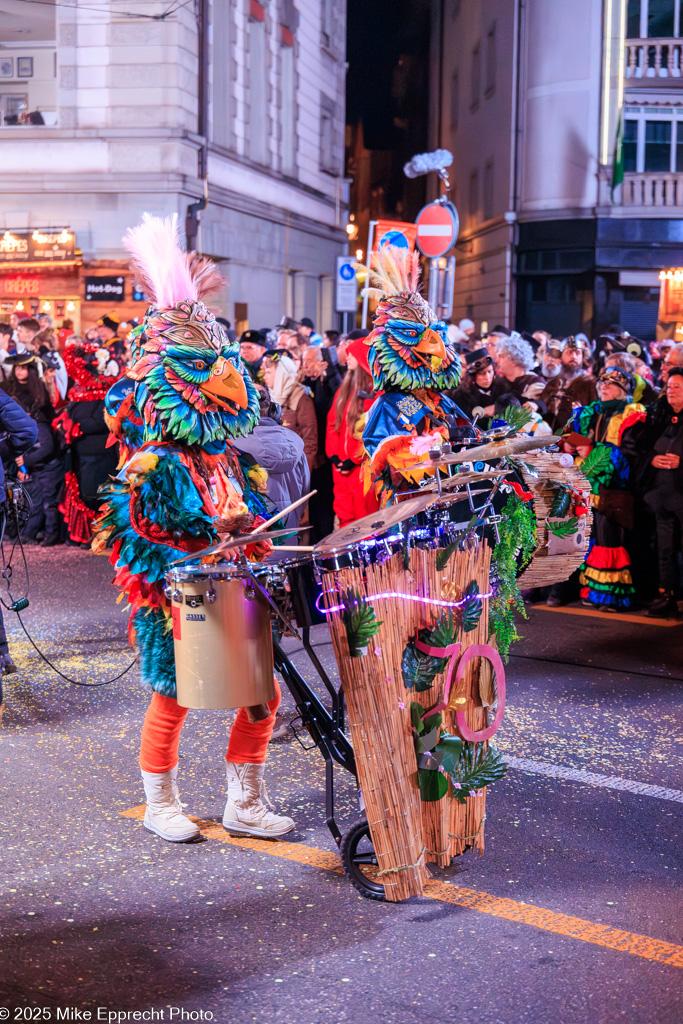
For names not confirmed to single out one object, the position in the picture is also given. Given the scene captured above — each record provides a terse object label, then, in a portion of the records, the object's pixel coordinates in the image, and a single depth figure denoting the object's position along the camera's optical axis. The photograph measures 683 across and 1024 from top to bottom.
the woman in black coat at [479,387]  9.52
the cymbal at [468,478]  3.61
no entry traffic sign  12.24
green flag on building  26.39
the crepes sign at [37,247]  19.53
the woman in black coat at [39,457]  10.89
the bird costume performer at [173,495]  4.09
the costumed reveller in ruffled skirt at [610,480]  8.30
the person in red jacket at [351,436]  8.11
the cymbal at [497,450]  3.60
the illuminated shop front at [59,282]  19.45
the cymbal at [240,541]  3.58
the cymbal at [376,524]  3.34
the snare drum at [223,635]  3.73
